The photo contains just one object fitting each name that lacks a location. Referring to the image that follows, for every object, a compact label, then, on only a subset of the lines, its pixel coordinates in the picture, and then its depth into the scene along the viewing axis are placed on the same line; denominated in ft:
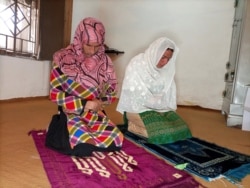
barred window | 8.79
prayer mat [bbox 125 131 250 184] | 4.26
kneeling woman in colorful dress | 4.61
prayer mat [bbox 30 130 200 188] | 3.58
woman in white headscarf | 6.02
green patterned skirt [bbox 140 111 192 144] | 5.73
